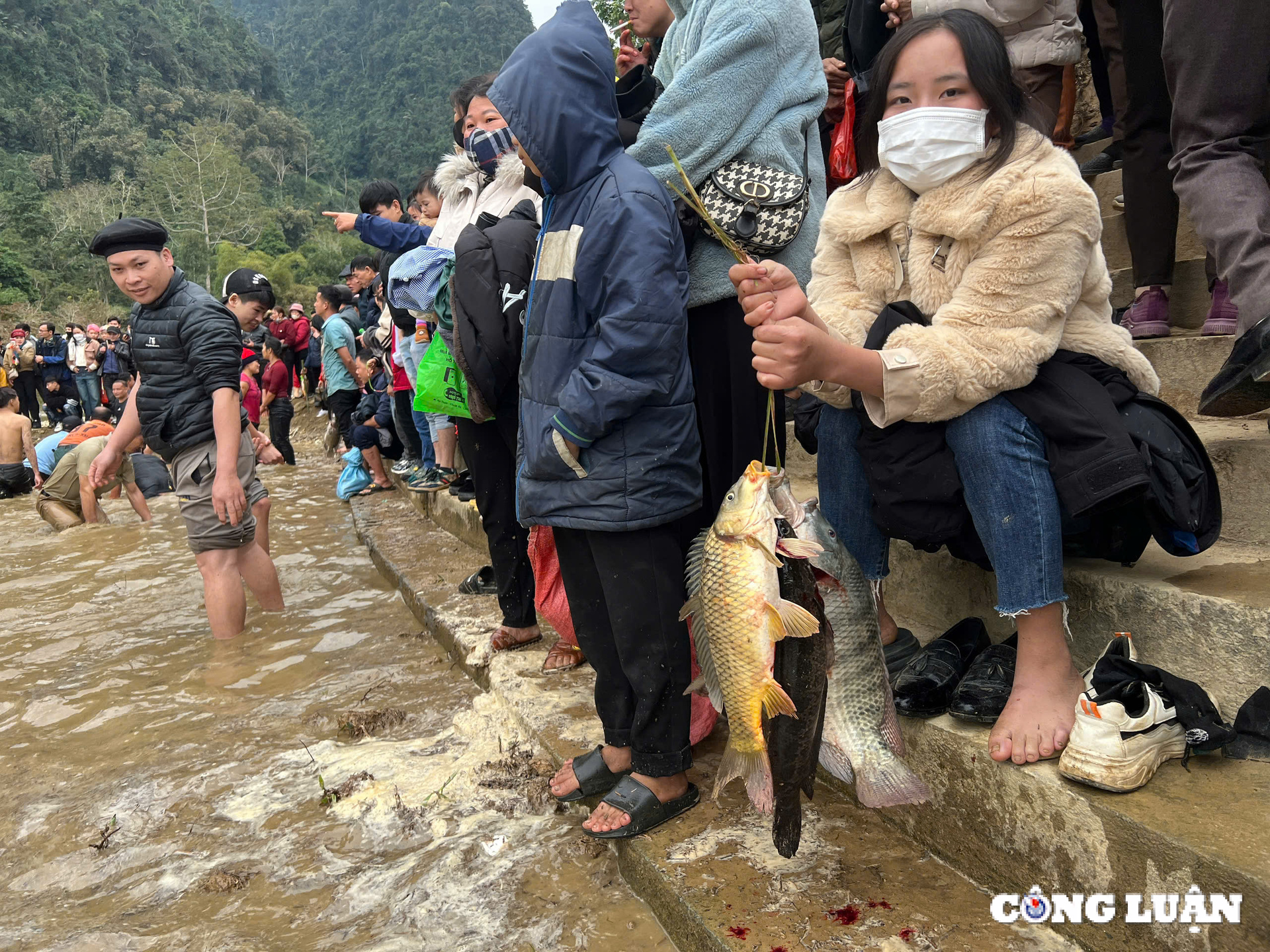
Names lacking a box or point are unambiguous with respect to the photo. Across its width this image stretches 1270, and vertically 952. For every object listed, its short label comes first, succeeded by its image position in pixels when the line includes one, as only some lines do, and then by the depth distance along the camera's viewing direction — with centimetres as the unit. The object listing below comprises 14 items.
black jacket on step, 188
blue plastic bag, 966
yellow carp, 178
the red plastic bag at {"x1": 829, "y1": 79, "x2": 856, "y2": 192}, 396
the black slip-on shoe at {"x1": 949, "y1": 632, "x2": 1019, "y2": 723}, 207
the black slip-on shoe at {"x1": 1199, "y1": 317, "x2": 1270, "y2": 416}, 198
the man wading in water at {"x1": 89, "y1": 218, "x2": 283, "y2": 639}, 457
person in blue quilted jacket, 221
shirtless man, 1140
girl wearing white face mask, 190
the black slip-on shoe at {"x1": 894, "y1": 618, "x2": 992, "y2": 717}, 216
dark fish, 179
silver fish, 195
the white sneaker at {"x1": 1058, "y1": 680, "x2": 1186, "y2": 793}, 172
